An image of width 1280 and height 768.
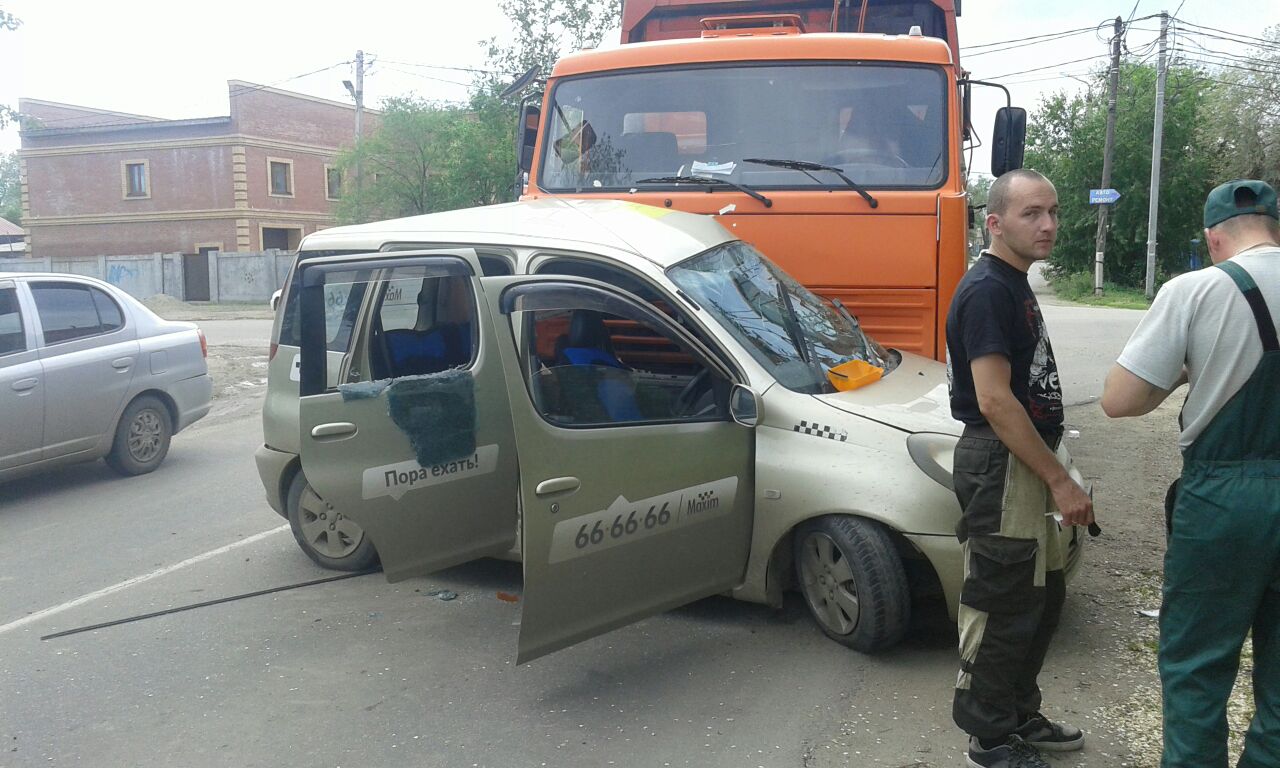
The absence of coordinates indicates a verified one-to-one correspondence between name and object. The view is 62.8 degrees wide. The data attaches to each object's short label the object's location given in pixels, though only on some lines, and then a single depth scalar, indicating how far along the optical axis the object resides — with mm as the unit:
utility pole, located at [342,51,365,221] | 38738
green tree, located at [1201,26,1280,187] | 31328
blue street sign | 31109
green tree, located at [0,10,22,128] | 18656
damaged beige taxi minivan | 3867
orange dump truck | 5797
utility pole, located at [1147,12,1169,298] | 29391
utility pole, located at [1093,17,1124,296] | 32594
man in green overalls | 2803
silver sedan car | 7520
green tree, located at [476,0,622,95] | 30891
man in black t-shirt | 3162
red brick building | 42562
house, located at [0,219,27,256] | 53462
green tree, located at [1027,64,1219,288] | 36281
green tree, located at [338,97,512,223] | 30484
